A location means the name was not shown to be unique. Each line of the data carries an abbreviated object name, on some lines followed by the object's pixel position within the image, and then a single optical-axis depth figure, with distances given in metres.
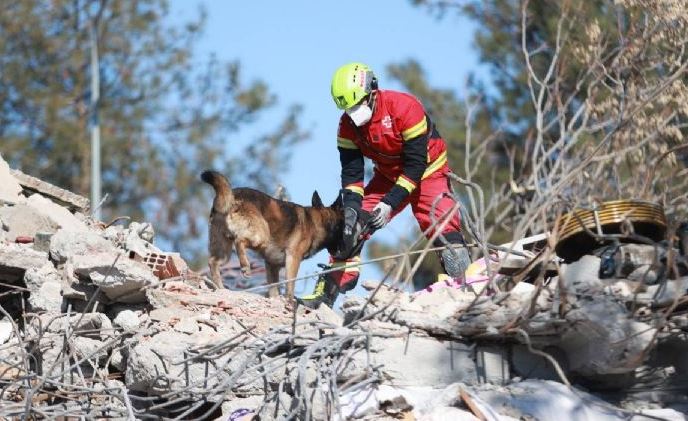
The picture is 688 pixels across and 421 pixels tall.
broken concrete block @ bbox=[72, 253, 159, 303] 15.36
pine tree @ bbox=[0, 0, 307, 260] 51.52
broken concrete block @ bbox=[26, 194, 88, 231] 18.88
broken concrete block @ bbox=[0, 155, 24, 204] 19.67
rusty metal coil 13.19
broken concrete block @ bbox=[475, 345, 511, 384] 12.79
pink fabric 14.35
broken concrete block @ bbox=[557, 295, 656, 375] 11.91
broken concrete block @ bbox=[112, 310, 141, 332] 15.23
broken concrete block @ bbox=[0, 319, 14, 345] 15.91
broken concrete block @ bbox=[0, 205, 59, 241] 18.41
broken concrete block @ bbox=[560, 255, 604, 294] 12.25
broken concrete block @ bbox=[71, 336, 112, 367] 14.54
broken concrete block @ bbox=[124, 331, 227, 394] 13.54
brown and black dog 23.64
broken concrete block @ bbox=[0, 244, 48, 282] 16.75
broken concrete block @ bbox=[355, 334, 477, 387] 12.76
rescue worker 19.03
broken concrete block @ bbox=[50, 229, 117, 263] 16.78
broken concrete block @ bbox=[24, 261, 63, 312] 16.05
